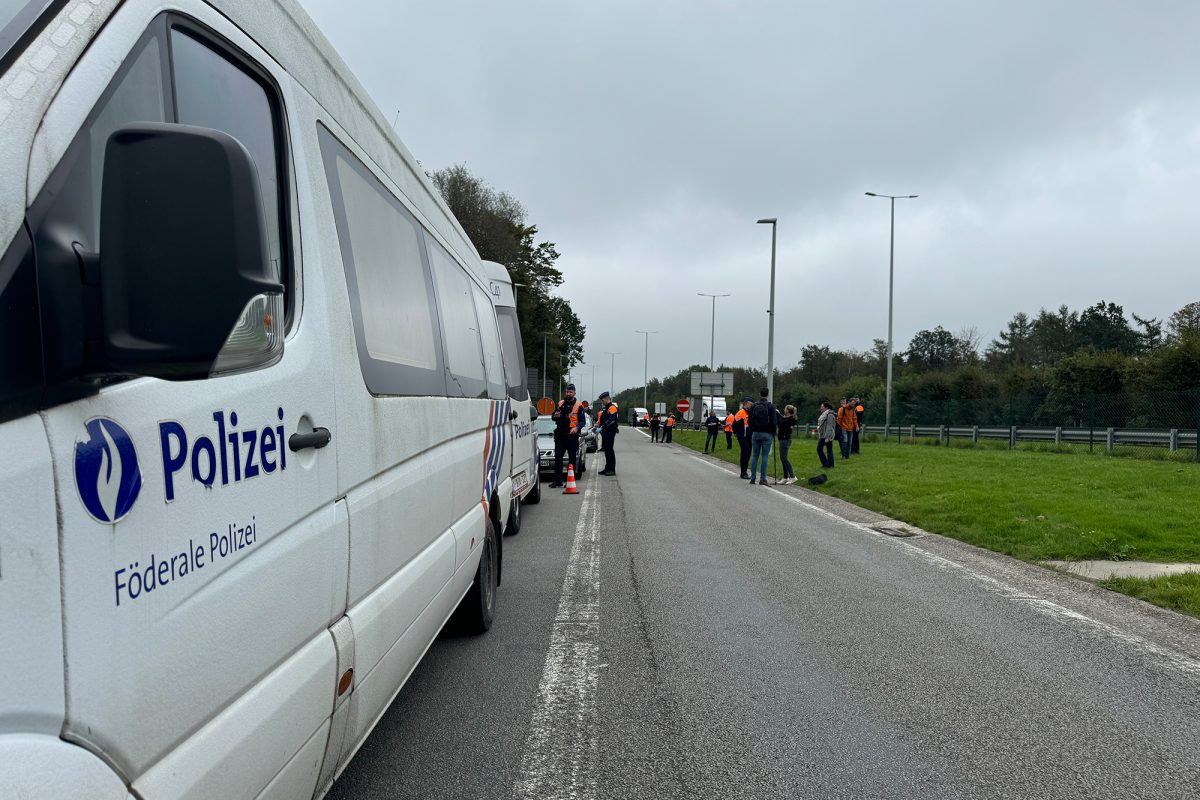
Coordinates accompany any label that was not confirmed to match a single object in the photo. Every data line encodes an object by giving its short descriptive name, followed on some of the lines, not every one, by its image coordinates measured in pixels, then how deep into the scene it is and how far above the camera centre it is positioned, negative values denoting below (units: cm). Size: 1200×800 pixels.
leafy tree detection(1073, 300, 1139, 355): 7288 +699
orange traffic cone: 1621 -146
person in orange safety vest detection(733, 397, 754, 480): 2136 -72
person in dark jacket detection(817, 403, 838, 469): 2178 -53
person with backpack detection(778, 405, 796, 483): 1992 -67
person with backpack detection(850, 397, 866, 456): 2474 -21
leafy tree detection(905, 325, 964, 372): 10462 +694
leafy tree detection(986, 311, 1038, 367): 8948 +654
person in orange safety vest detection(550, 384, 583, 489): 1673 -50
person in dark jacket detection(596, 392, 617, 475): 2141 -46
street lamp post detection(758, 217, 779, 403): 3372 +277
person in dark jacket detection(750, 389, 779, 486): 1858 -40
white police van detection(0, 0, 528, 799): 148 -5
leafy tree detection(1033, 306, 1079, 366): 8169 +714
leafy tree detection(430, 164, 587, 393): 5697 +1014
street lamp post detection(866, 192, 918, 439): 4025 +620
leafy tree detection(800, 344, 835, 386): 11231 +513
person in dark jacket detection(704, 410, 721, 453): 3474 -80
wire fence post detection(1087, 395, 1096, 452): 2848 -31
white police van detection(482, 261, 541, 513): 1053 -8
